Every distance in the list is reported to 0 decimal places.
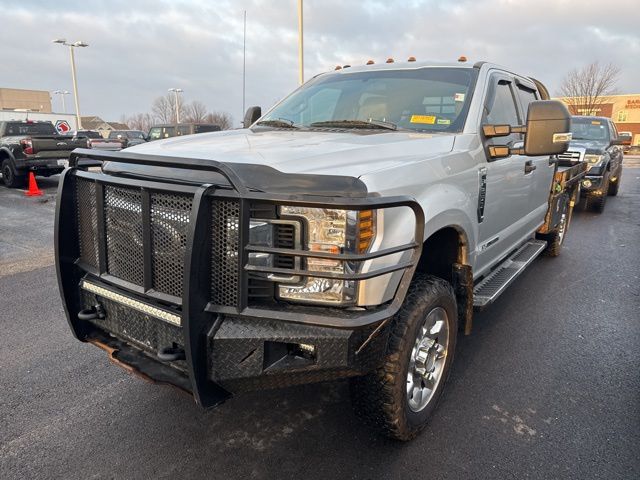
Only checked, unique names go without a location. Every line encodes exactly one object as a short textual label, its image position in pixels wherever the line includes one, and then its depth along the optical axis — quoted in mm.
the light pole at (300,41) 15594
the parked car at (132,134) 30650
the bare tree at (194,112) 62469
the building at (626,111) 49053
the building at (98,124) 77181
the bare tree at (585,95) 35094
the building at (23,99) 89438
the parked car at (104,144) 16859
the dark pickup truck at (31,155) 12375
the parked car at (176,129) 19422
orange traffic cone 11688
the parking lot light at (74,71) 33469
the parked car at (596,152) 9859
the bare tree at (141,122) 77444
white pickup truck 1978
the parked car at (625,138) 11323
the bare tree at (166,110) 65250
